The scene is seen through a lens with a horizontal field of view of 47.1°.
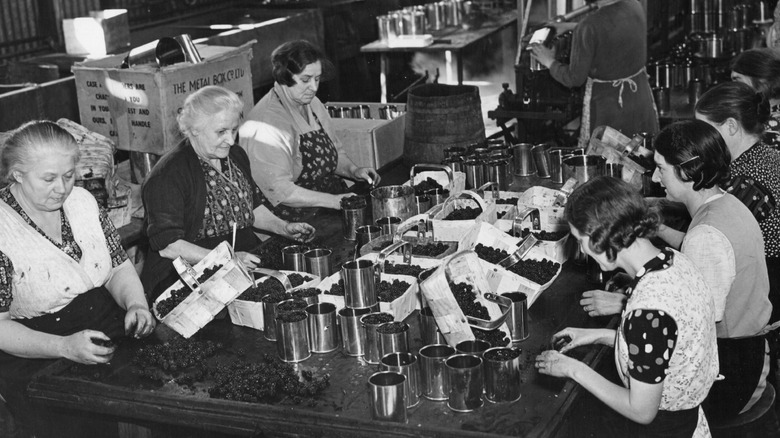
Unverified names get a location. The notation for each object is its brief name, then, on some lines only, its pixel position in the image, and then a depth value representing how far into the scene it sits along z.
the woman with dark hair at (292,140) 4.00
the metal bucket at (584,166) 4.10
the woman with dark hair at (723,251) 2.68
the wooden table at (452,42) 8.18
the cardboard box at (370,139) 5.07
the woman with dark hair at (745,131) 3.34
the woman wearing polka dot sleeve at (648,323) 2.14
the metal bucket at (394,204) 3.67
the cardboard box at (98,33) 6.93
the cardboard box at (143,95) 4.52
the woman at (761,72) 3.97
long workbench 2.24
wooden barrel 4.95
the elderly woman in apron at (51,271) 2.72
